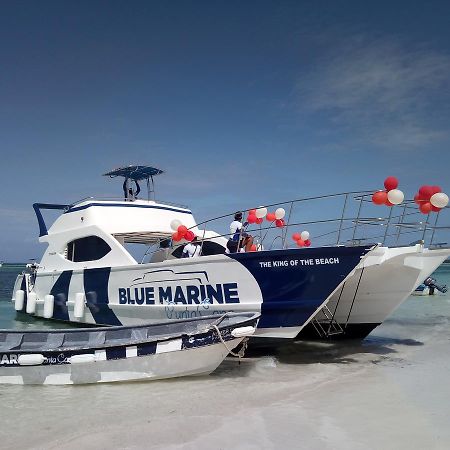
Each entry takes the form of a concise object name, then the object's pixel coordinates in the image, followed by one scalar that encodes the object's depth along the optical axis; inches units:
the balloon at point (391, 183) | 319.9
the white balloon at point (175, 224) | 436.1
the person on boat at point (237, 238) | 374.6
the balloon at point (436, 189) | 327.9
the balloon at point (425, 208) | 331.0
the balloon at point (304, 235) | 484.9
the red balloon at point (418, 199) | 332.8
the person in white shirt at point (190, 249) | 412.1
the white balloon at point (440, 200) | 320.5
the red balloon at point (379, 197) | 324.8
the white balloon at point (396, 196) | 316.2
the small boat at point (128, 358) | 274.1
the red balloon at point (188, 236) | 402.9
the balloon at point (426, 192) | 327.3
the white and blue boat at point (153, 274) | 313.6
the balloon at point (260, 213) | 413.7
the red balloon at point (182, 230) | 401.7
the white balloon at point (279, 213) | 442.6
